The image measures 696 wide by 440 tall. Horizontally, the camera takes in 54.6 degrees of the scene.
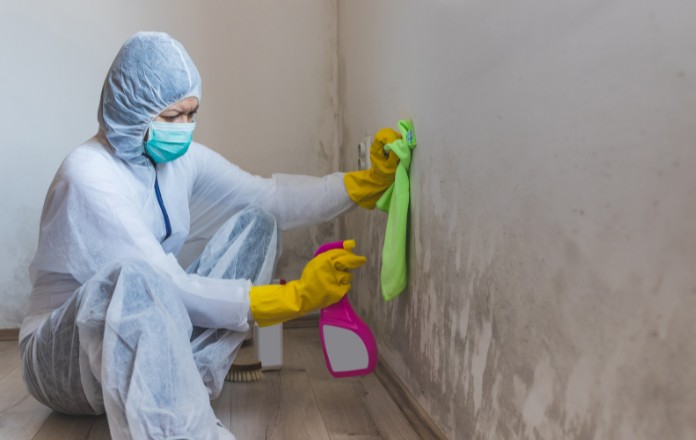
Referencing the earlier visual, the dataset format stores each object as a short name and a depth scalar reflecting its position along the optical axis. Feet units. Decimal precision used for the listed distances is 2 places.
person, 3.66
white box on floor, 5.76
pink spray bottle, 4.82
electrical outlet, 5.63
